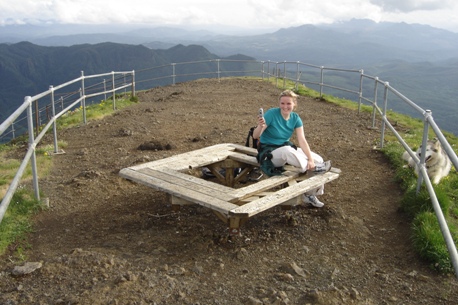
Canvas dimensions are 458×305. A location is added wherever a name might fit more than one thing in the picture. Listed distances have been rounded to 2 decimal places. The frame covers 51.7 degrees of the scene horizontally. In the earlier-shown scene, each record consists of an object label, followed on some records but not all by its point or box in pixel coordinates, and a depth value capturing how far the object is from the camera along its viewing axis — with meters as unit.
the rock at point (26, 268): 3.98
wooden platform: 4.50
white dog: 6.55
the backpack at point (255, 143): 6.53
